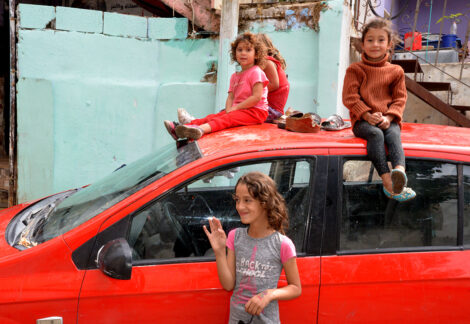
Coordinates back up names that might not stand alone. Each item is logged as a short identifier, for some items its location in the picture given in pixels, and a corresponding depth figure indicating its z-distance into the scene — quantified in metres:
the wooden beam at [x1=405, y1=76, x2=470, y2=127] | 6.45
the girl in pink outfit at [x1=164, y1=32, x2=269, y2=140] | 3.11
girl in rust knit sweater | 2.54
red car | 2.03
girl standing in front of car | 1.93
